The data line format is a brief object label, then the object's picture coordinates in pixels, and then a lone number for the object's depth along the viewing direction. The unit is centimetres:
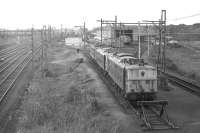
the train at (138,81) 1914
